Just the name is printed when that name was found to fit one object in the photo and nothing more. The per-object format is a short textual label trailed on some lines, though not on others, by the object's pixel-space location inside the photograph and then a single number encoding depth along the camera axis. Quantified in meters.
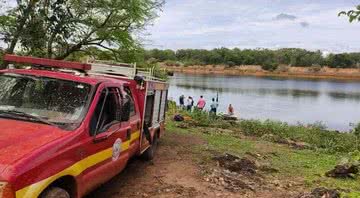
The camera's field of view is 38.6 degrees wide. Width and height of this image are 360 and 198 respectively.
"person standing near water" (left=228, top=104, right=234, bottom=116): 30.58
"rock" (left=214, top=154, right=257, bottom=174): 10.40
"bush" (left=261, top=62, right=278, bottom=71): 146.25
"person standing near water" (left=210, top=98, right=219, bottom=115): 29.95
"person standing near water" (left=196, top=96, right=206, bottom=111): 30.17
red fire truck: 4.65
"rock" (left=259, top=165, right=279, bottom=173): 11.15
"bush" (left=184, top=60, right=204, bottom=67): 140.05
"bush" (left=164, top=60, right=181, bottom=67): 120.41
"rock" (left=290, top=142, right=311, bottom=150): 17.97
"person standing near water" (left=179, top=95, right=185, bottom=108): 34.35
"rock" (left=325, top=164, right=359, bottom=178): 10.95
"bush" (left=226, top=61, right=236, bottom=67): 147.38
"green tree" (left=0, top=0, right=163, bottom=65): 11.34
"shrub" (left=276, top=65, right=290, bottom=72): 147.38
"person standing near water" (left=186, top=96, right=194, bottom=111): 30.85
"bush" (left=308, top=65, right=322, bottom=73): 148.50
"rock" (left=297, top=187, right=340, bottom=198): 7.84
